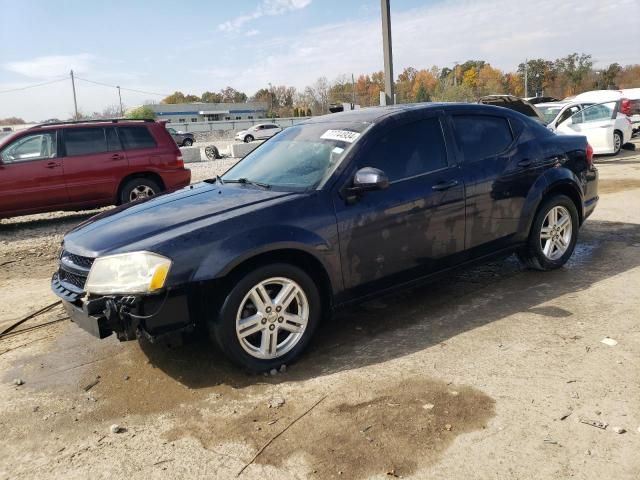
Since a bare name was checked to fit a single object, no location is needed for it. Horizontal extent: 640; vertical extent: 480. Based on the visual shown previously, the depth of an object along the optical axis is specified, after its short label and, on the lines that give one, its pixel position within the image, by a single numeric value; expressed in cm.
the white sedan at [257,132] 4416
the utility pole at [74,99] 9025
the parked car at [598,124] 1423
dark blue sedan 329
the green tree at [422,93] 8451
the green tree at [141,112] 7000
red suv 898
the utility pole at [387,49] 1320
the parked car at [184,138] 4194
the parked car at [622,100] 1540
